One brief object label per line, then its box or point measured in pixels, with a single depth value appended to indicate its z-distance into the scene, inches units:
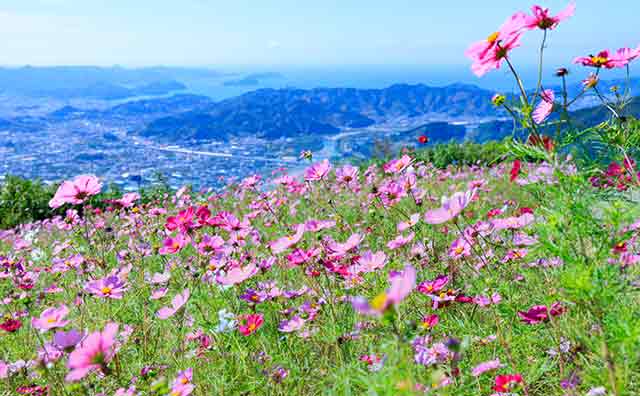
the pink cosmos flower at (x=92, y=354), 35.5
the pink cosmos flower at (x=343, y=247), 59.5
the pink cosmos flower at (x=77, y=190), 69.0
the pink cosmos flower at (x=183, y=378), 47.0
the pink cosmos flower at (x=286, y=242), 55.8
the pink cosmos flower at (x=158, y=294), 65.1
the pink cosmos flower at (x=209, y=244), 75.4
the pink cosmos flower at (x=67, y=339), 42.5
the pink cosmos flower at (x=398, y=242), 74.7
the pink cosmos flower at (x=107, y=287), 64.6
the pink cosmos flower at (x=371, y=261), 60.5
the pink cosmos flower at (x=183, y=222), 70.4
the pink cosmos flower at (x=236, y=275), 59.6
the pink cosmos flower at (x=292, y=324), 58.4
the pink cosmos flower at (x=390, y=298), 19.3
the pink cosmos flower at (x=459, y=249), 66.3
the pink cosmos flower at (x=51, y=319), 52.6
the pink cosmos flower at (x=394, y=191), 79.9
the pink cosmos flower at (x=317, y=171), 84.8
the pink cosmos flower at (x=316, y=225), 67.4
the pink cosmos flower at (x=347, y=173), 94.2
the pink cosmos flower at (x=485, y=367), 43.8
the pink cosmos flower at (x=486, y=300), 54.7
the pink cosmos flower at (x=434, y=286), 59.1
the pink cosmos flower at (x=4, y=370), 57.4
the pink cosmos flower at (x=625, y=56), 57.6
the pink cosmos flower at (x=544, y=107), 49.5
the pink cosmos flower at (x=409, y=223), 72.2
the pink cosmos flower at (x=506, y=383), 40.8
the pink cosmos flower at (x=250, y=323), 56.6
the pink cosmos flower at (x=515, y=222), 64.8
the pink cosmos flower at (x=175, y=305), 56.0
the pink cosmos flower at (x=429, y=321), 52.1
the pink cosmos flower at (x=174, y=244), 74.7
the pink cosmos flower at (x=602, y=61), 59.2
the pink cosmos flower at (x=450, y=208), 42.5
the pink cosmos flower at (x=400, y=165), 74.9
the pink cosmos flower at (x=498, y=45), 45.6
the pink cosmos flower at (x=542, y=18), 46.8
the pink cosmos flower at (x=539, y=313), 46.1
